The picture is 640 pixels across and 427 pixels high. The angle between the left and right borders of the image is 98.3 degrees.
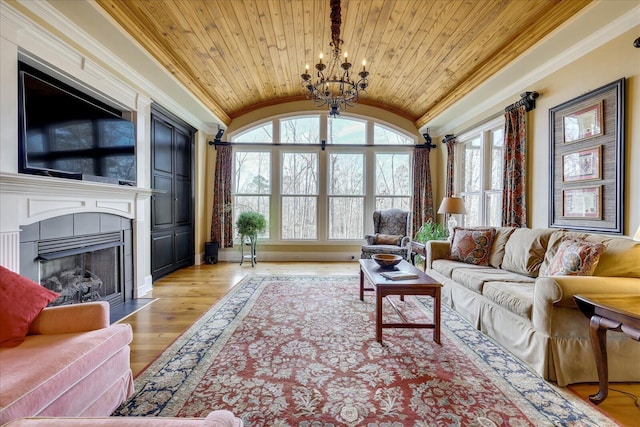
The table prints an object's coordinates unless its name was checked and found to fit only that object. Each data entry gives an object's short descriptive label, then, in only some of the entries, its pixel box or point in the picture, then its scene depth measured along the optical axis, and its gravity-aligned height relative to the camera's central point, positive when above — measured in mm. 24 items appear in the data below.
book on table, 2426 -562
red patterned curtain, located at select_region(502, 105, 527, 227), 3430 +573
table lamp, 4133 +97
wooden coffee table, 2268 -654
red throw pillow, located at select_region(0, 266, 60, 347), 1369 -492
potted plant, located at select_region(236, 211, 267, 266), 5191 -251
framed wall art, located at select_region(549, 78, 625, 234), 2389 +493
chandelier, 2734 +1356
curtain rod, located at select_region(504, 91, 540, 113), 3277 +1368
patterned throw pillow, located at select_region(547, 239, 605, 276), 2049 -354
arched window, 5855 +776
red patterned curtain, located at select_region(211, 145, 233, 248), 5606 +281
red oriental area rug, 1493 -1083
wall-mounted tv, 2156 +716
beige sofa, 1773 -701
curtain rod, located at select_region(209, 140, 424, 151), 5725 +1411
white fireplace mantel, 1956 +94
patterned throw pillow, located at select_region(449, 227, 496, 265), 3244 -398
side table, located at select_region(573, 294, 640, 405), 1446 -574
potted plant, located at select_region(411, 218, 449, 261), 4382 -379
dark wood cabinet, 4109 +294
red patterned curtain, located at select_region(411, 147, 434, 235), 5656 +457
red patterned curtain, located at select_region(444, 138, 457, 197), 5145 +909
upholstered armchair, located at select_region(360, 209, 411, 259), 4586 -408
